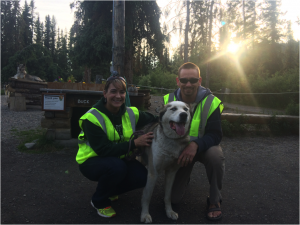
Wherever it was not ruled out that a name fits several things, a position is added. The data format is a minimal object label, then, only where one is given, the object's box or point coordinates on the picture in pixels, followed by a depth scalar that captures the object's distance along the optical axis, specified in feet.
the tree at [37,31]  167.43
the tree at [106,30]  39.07
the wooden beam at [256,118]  21.53
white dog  7.87
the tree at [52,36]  181.82
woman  7.94
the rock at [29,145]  16.01
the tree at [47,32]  179.78
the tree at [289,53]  67.77
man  8.32
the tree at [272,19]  79.30
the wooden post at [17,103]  33.55
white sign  15.93
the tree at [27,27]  137.51
